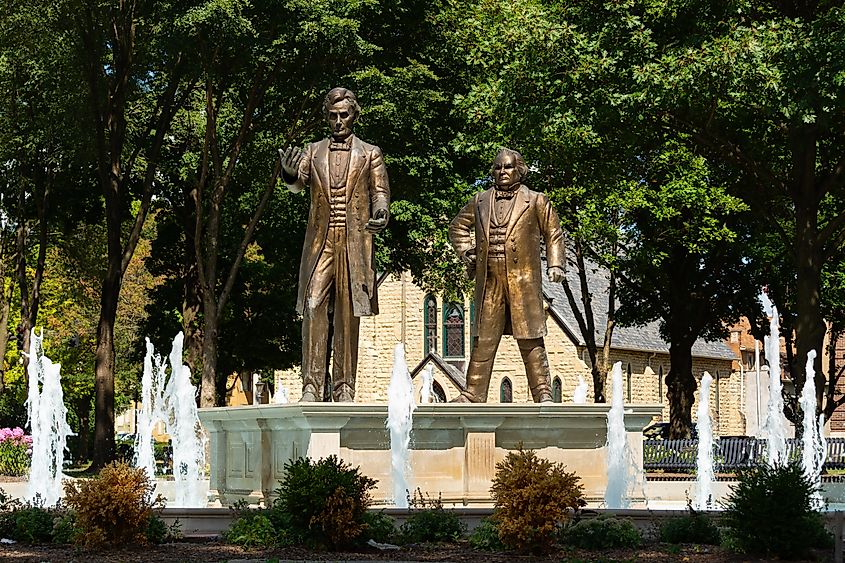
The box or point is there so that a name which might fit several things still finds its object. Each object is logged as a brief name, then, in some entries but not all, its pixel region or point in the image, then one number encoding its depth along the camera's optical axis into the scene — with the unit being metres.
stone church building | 55.00
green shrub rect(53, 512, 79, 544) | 11.59
